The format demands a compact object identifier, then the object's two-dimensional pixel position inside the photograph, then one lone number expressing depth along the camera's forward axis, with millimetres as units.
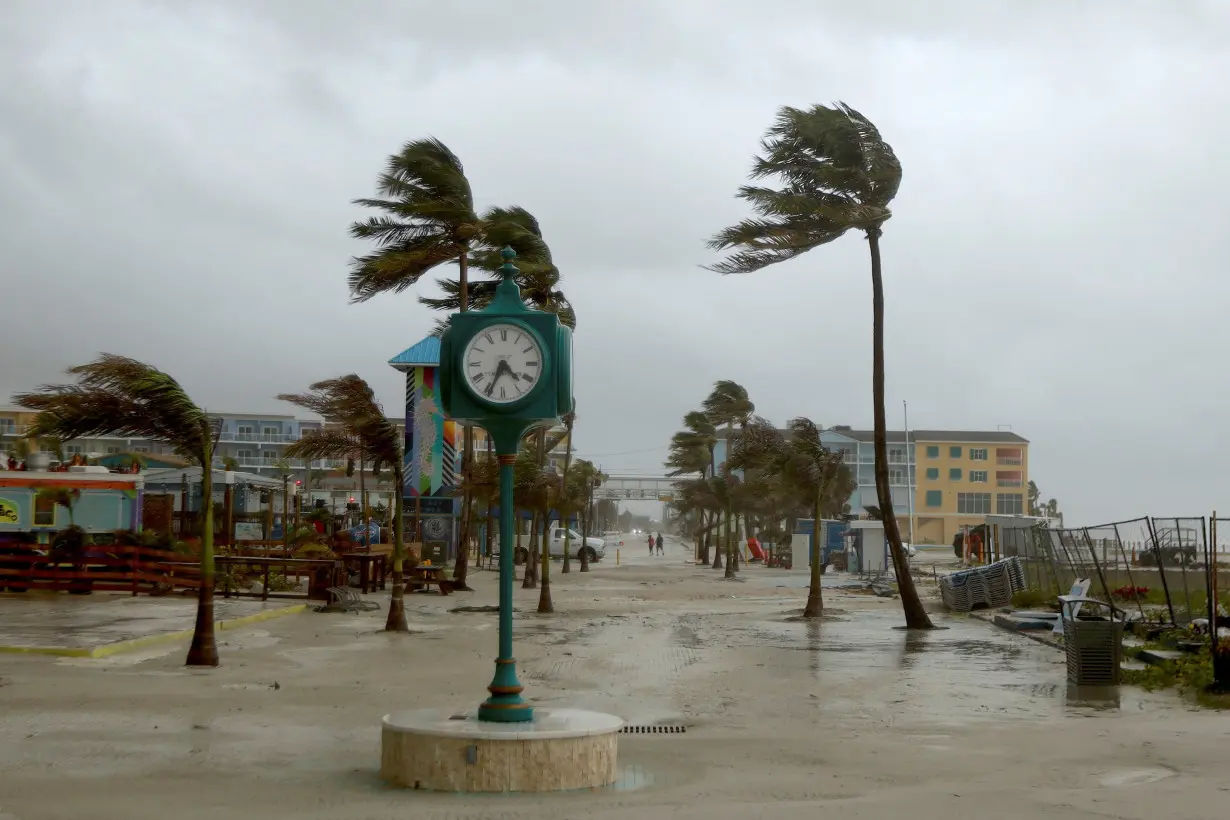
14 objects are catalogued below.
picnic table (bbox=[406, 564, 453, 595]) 31744
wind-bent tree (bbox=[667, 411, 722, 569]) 71375
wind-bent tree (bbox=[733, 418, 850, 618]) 25406
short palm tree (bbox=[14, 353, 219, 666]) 13859
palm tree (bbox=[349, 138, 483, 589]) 32188
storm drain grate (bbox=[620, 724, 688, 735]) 10992
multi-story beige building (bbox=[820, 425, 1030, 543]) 135125
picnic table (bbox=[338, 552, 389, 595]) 29394
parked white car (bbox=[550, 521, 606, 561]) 62000
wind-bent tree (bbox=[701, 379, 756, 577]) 63688
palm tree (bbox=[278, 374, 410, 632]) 20016
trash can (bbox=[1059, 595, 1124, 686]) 13898
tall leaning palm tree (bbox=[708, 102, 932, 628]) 22641
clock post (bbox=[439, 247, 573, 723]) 9031
